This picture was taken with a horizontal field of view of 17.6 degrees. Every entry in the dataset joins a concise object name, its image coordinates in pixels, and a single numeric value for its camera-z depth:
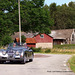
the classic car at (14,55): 15.47
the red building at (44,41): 71.31
